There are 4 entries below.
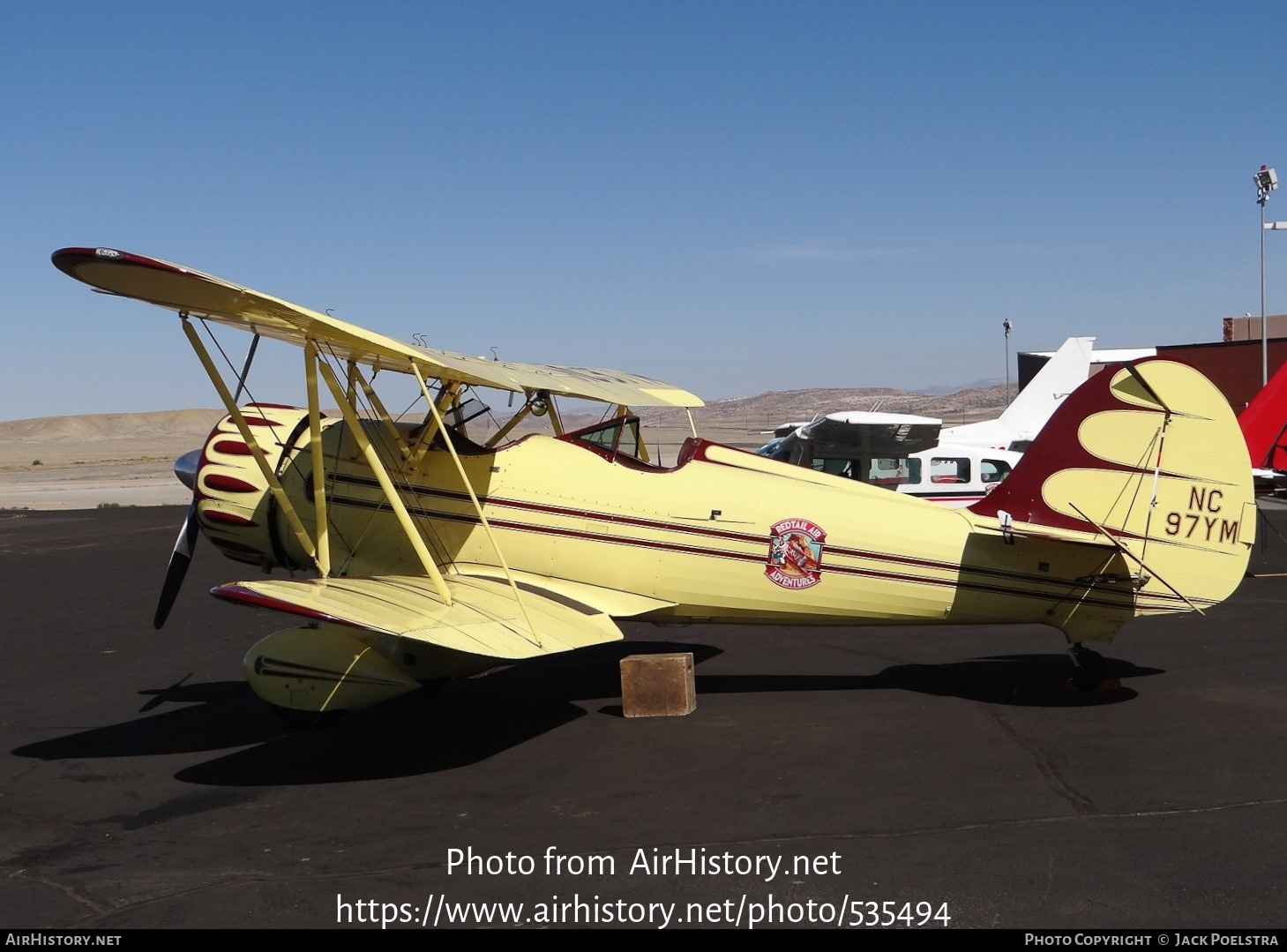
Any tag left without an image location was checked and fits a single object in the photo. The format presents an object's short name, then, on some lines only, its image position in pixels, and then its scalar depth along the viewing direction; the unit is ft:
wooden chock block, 26.66
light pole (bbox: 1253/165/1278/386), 98.07
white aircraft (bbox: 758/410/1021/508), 58.49
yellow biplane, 24.82
